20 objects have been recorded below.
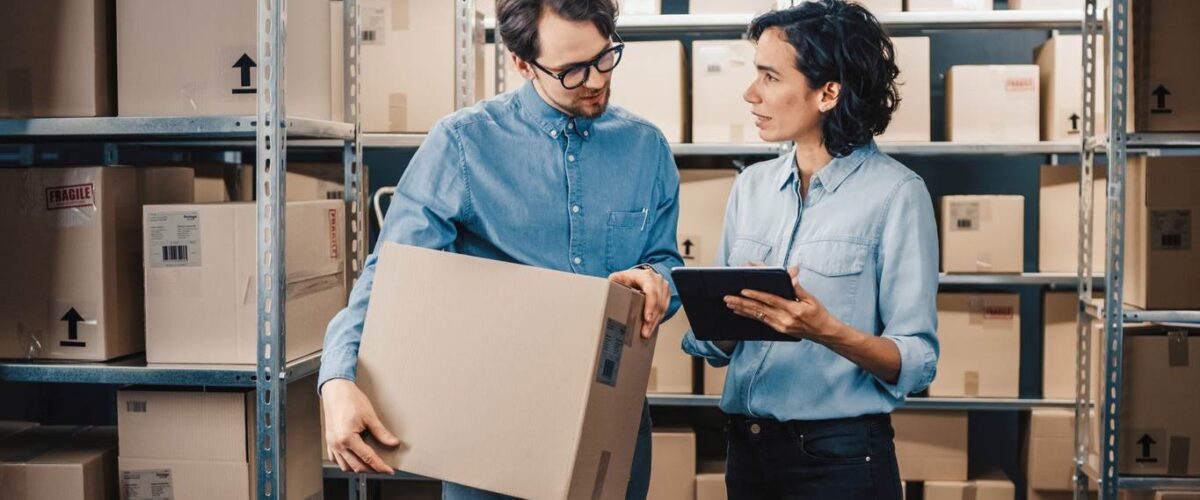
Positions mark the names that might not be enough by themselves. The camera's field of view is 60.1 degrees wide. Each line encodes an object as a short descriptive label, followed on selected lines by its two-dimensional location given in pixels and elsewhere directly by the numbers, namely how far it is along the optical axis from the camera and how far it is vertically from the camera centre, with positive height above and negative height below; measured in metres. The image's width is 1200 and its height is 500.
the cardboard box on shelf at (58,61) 1.95 +0.32
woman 1.53 -0.08
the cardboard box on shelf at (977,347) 3.15 -0.37
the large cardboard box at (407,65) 2.96 +0.46
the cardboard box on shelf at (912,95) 3.08 +0.39
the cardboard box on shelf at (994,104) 3.11 +0.36
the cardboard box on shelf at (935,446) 3.17 -0.68
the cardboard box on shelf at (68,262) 1.96 -0.06
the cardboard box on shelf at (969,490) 3.15 -0.81
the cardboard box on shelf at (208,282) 1.92 -0.10
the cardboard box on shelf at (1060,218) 3.12 +0.02
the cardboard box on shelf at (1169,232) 2.43 -0.02
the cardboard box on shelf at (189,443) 1.95 -0.41
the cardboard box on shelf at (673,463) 3.12 -0.72
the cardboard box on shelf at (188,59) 1.91 +0.31
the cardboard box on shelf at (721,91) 3.09 +0.40
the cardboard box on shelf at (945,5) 3.12 +0.66
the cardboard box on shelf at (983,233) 3.11 -0.03
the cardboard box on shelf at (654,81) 3.08 +0.43
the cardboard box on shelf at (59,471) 1.98 -0.47
